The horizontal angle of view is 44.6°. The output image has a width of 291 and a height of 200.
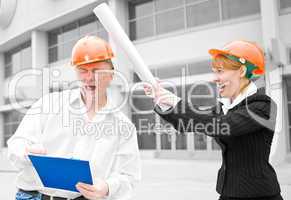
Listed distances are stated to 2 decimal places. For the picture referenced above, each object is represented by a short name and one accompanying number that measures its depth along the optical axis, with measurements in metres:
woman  2.01
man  1.88
